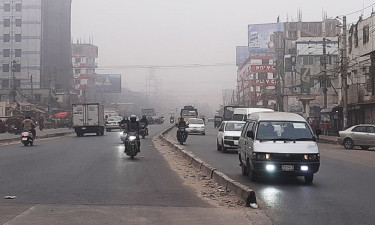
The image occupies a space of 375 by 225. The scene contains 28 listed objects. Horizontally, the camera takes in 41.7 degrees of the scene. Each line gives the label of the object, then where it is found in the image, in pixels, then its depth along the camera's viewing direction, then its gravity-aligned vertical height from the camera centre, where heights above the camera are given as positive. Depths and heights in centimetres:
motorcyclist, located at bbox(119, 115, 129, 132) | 1922 -21
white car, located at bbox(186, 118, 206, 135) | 4747 -79
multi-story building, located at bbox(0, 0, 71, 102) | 9619 +1537
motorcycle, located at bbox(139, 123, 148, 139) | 3456 -86
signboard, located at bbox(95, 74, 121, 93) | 10856 +790
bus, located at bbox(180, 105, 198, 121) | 6531 +91
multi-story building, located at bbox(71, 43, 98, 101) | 13200 +1388
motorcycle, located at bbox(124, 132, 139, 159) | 1880 -97
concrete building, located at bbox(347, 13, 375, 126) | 4028 +413
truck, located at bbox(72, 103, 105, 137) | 4184 +15
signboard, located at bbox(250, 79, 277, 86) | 11572 +884
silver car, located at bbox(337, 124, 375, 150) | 2817 -104
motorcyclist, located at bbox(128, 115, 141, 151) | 1903 -24
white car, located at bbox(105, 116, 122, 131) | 5509 -59
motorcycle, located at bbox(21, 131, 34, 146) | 2738 -107
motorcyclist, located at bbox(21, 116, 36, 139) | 2780 -30
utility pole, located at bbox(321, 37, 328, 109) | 4467 +368
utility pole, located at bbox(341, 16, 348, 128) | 3688 +327
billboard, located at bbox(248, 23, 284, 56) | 11531 +1972
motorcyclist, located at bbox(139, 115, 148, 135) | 3459 -9
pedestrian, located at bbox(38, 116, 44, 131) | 5719 -61
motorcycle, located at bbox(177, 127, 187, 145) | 2981 -98
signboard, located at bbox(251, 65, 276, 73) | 12162 +1239
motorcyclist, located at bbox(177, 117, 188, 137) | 3009 -32
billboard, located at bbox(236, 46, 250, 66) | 14250 +1884
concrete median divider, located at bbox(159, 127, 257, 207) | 914 -146
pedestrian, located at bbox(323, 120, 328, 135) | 4809 -79
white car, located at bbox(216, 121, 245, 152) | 2370 -77
